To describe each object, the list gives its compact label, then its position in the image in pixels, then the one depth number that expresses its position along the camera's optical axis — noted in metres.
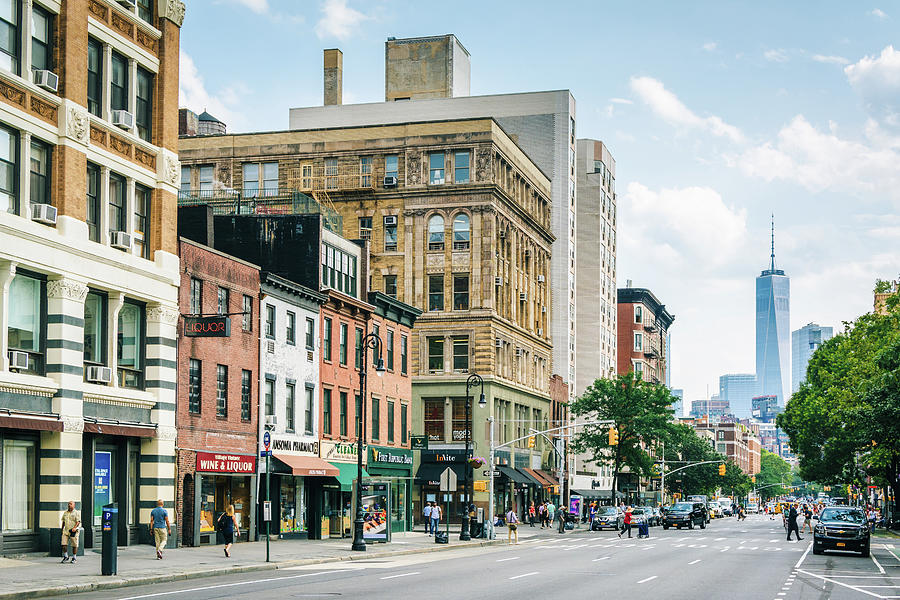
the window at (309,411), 51.34
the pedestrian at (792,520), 60.06
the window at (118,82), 37.12
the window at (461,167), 78.31
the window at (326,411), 53.56
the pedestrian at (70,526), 30.84
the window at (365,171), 79.62
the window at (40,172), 33.00
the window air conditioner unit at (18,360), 31.44
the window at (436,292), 79.69
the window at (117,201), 36.75
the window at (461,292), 79.31
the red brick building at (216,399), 40.41
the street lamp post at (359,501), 40.94
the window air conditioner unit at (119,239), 36.53
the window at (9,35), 31.70
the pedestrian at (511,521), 55.33
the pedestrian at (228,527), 35.56
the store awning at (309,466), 46.97
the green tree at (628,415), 92.94
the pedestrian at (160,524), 33.44
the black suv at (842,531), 42.88
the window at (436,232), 79.25
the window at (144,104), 38.56
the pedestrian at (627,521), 64.48
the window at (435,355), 79.00
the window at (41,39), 33.12
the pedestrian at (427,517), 56.97
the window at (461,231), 78.88
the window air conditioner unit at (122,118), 36.69
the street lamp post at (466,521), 51.88
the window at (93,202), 35.50
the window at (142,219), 38.09
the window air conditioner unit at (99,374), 34.97
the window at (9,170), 31.66
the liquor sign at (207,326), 39.06
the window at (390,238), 79.81
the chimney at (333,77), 96.38
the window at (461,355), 78.75
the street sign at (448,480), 50.00
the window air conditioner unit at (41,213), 32.56
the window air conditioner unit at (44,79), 32.94
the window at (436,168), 78.88
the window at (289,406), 49.31
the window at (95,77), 35.75
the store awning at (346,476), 51.88
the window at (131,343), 37.56
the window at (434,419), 78.31
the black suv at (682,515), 85.31
